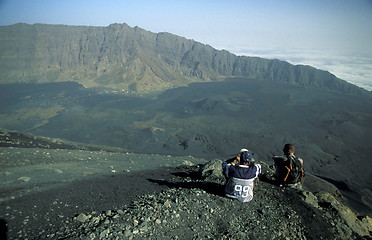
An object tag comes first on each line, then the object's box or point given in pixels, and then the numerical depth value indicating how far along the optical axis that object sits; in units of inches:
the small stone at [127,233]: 184.9
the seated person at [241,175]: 235.1
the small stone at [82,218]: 211.4
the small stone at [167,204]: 237.4
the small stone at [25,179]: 364.2
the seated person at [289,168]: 270.7
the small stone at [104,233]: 181.6
